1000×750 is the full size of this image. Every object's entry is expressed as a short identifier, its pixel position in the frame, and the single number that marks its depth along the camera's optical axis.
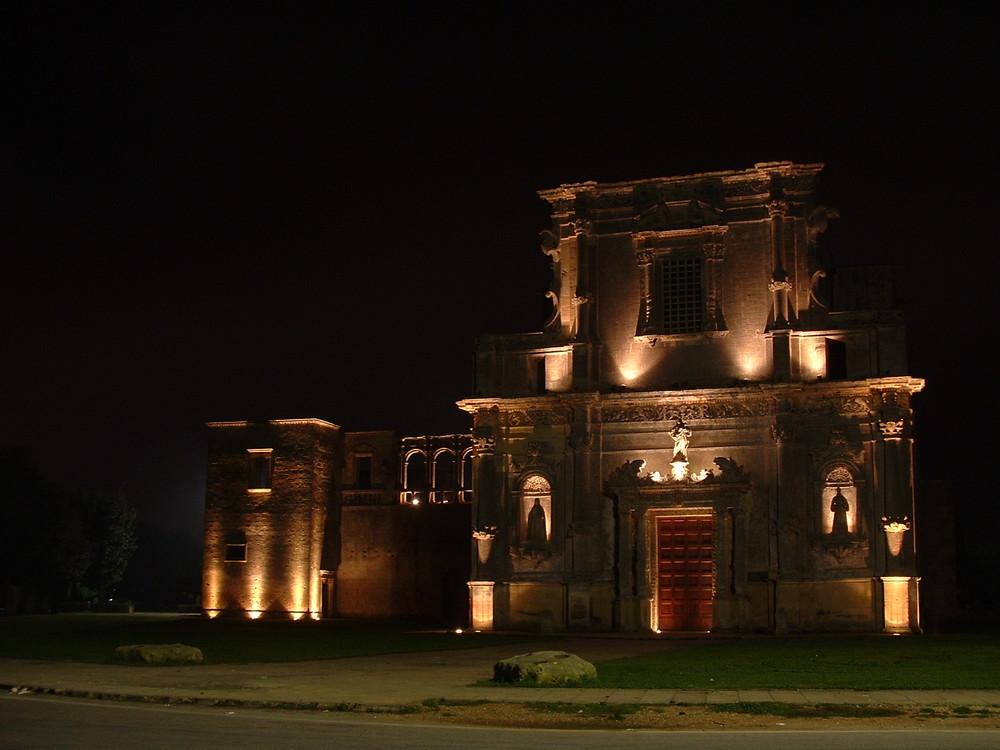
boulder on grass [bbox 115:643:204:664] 22.97
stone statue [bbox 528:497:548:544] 40.41
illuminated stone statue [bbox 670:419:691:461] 38.66
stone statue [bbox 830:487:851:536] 37.59
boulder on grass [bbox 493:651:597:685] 18.89
